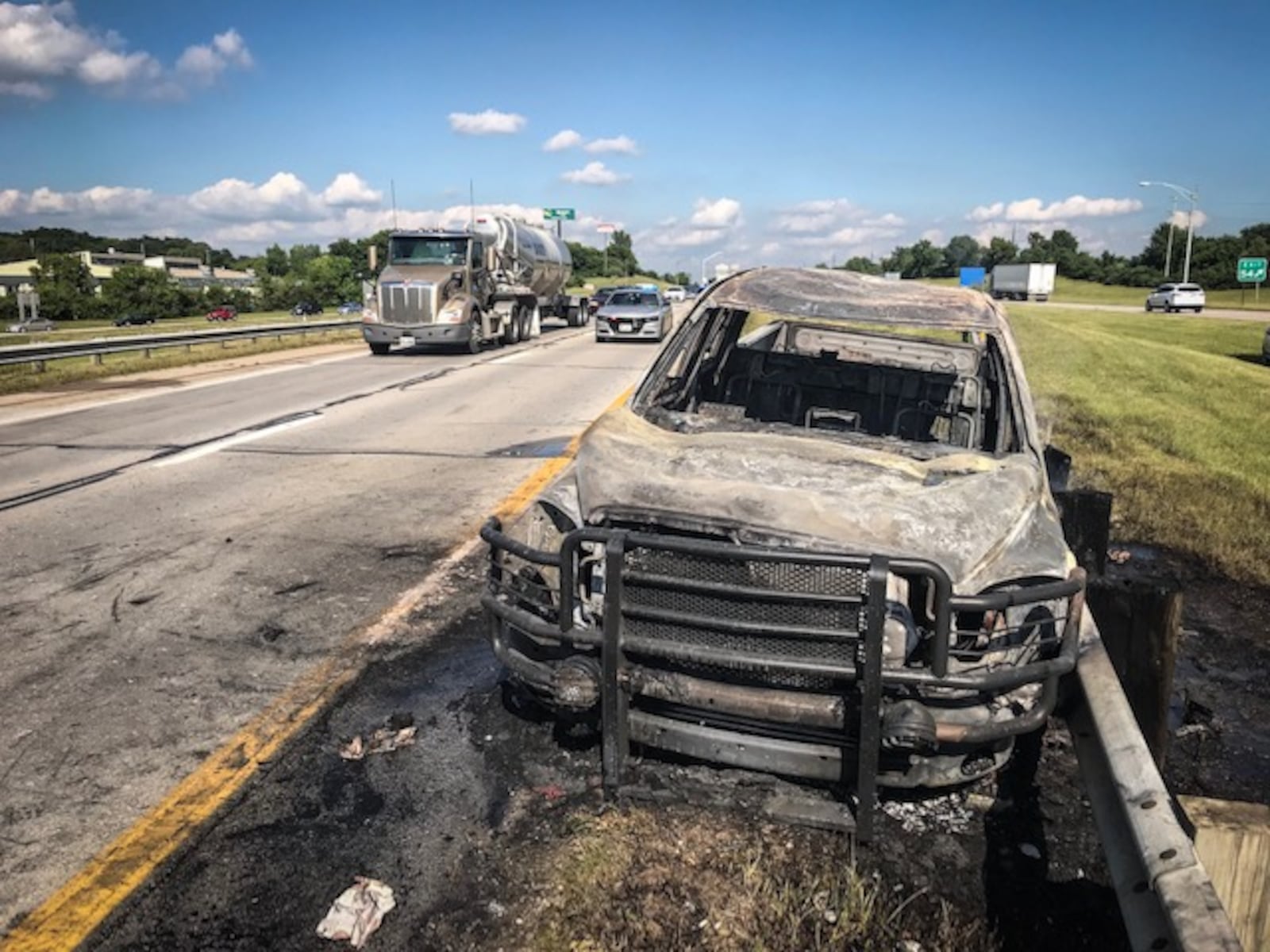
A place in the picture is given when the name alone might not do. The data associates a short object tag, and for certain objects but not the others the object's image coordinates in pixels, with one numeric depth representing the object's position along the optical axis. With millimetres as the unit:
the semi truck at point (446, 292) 22250
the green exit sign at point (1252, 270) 63719
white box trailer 71125
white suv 50719
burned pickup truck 2928
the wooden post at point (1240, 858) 2119
